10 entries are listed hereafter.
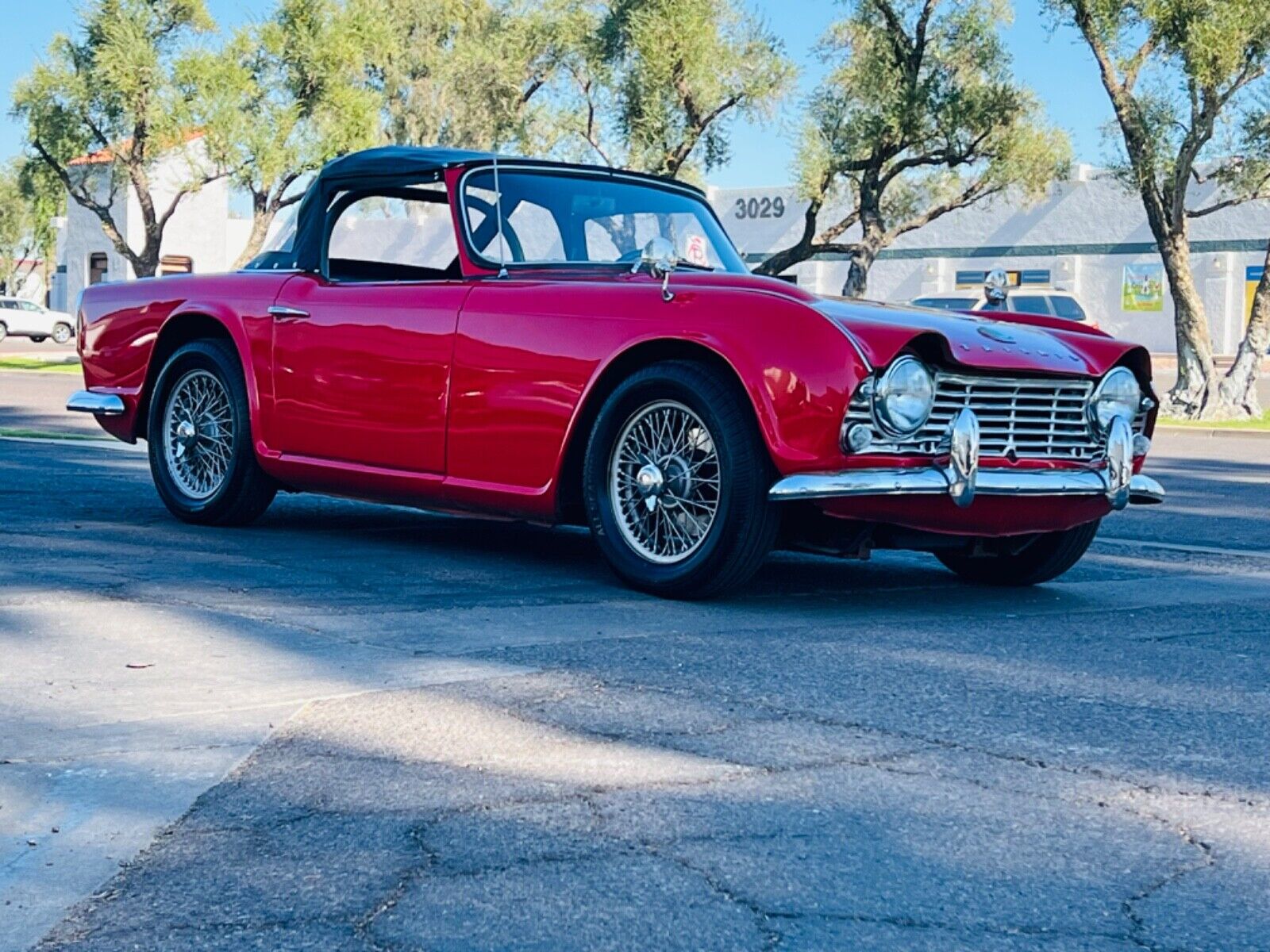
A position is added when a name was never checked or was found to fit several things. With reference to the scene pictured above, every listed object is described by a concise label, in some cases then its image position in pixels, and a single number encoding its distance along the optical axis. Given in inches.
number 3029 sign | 2197.3
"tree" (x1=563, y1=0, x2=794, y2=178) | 1261.1
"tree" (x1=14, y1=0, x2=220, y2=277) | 1416.1
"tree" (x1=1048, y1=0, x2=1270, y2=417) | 882.1
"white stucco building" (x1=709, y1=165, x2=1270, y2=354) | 1907.0
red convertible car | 219.1
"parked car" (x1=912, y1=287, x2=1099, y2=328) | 1151.0
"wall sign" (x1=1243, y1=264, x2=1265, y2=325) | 1877.5
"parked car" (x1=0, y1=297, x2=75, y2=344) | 2192.4
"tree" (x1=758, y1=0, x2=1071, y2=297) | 1136.2
